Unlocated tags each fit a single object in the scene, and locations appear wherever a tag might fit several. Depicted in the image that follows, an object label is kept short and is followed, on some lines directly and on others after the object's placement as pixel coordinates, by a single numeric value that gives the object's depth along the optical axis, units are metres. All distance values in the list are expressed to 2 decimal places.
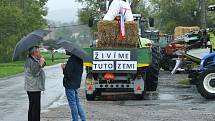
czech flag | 16.14
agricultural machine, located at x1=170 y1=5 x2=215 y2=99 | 15.80
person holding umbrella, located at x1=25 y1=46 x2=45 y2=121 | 10.58
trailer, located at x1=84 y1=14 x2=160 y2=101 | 16.00
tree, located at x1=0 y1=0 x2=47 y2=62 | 57.69
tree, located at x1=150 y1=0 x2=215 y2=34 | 58.06
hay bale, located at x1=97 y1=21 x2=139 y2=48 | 16.33
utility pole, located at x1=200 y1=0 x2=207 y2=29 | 30.75
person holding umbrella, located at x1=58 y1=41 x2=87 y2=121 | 11.15
